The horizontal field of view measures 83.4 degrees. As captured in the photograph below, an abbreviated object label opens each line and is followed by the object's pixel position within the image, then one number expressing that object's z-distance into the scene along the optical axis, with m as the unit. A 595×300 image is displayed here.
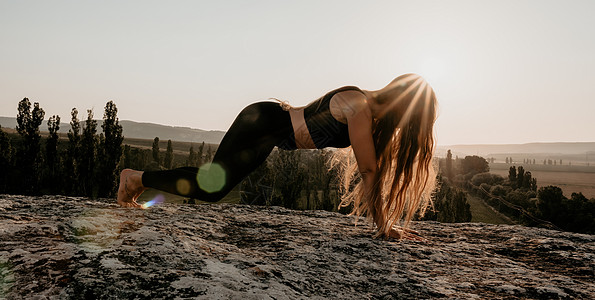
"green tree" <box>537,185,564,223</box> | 23.22
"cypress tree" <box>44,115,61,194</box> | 27.97
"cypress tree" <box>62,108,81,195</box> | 25.09
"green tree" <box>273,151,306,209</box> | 26.89
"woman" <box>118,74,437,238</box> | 2.71
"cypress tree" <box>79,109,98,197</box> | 25.22
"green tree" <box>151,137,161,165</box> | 50.28
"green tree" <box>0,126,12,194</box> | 23.19
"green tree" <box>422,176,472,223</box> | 27.61
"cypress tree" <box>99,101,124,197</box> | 24.52
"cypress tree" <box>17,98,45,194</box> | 23.81
